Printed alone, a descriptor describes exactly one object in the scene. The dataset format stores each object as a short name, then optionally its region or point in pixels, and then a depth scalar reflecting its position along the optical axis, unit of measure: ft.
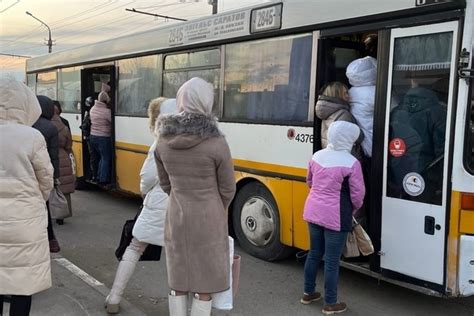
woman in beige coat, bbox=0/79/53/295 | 10.16
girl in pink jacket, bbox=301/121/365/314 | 13.47
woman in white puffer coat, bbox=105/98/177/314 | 13.01
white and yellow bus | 12.67
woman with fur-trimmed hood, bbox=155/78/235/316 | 9.98
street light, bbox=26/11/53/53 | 130.86
